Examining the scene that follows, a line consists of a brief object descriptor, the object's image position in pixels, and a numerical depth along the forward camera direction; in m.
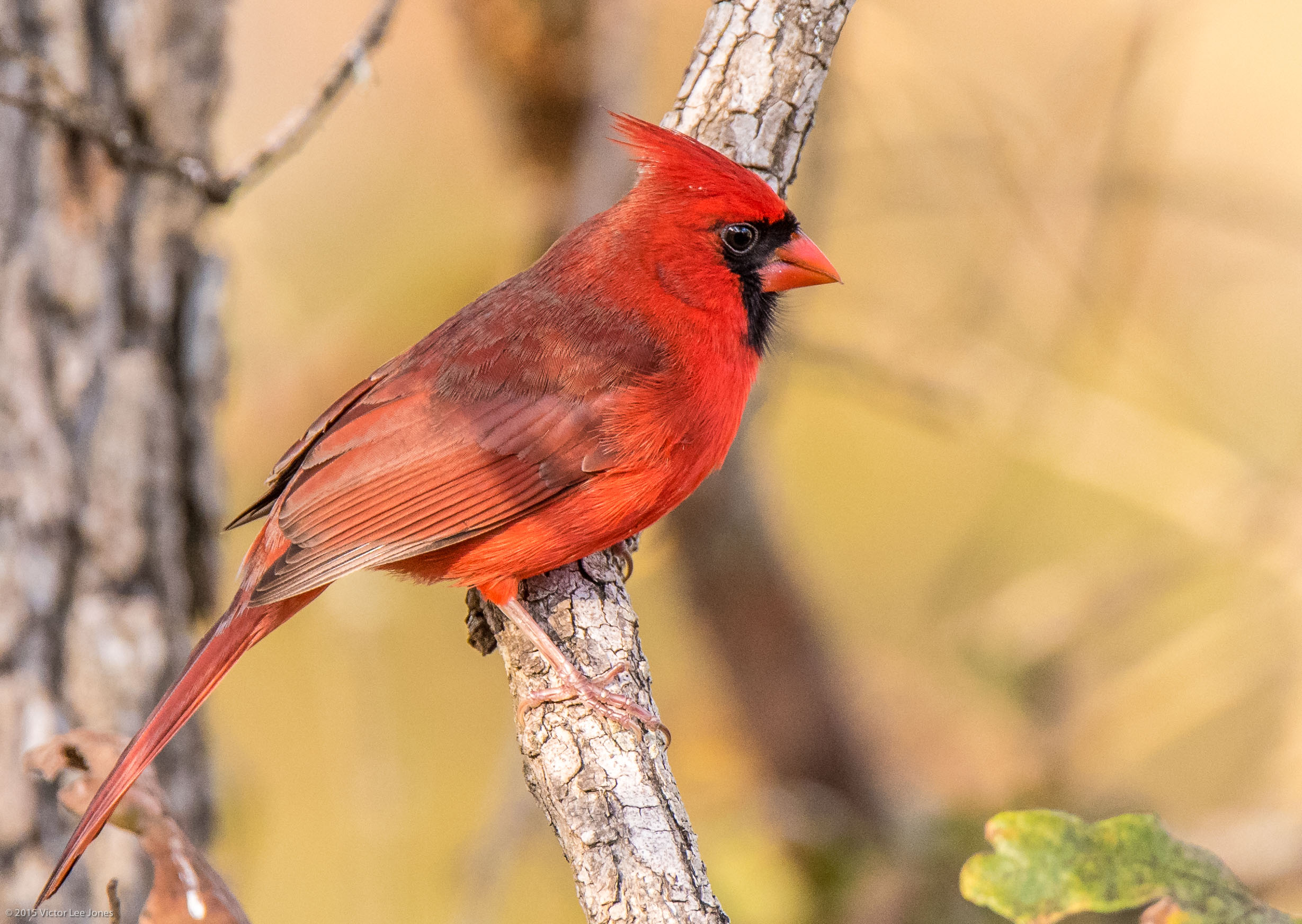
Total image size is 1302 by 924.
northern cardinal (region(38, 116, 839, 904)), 4.25
